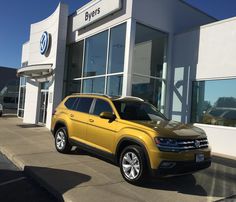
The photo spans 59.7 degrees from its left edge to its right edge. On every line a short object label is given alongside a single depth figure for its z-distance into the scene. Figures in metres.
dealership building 7.78
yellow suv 3.98
